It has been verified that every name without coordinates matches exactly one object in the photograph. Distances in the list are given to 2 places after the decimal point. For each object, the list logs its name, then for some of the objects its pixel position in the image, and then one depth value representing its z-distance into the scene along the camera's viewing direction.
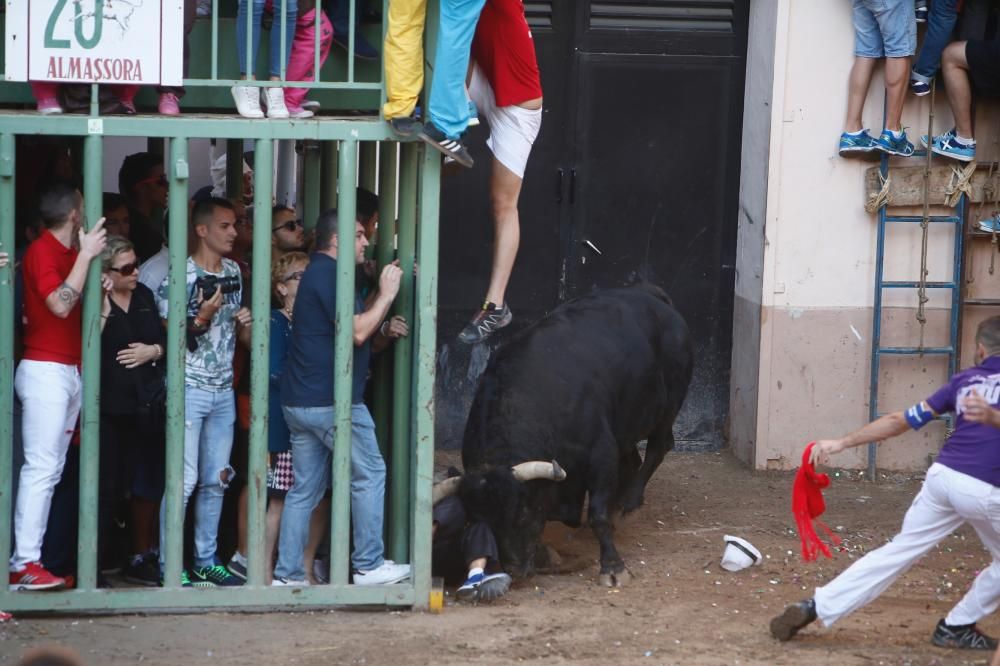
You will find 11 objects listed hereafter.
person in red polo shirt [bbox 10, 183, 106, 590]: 13.59
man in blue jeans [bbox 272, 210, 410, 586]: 14.17
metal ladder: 20.36
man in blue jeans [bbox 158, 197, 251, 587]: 14.33
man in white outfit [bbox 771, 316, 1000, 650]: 12.63
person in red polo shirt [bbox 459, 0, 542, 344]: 15.23
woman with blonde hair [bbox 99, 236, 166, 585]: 14.13
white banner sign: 13.20
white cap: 16.58
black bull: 15.48
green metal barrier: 13.58
